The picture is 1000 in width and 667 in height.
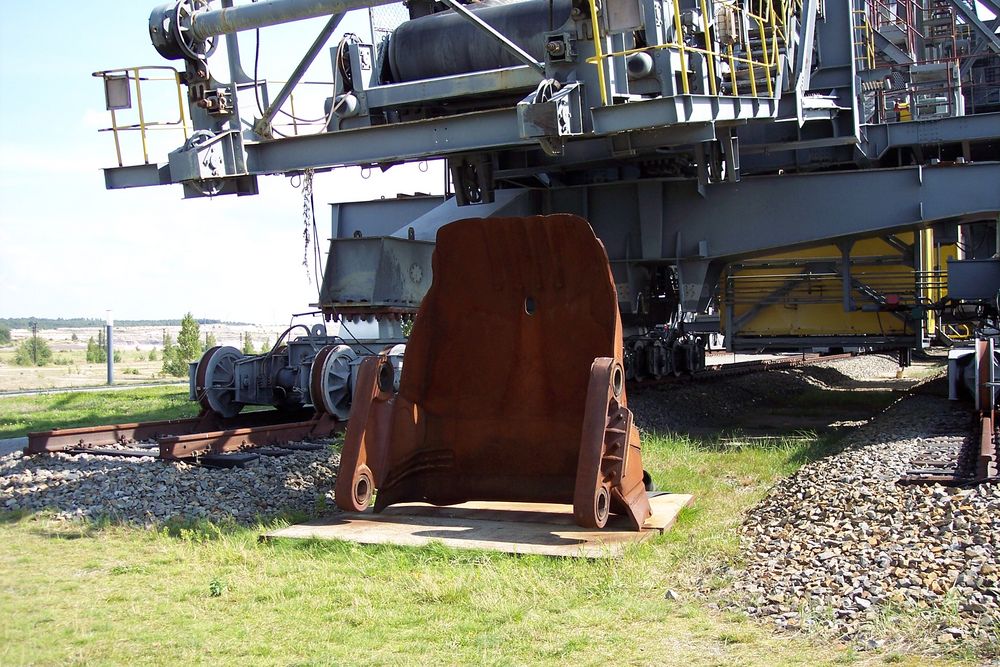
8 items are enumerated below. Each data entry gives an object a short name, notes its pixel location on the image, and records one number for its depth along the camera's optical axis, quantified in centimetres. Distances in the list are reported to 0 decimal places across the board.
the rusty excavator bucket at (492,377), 638
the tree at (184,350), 3559
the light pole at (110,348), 2634
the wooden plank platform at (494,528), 571
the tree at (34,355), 5075
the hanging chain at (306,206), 1050
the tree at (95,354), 5306
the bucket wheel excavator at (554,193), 661
